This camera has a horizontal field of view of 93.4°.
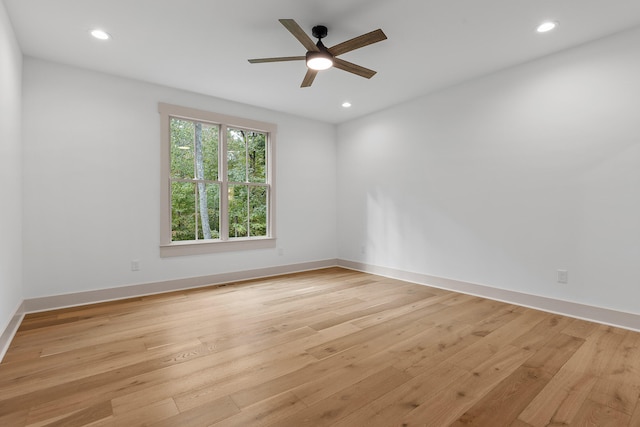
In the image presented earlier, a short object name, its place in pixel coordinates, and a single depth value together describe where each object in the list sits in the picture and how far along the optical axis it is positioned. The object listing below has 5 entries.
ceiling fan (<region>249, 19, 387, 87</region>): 2.32
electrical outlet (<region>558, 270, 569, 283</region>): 3.13
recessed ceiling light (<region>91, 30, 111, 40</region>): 2.80
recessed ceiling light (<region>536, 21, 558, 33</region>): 2.67
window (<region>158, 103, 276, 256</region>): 4.12
